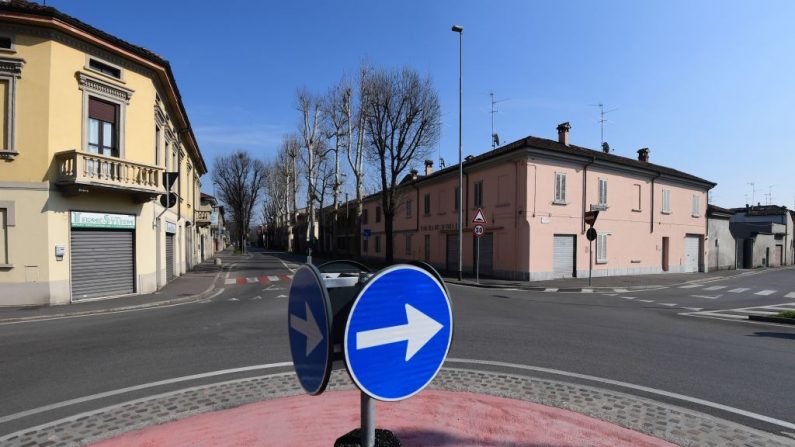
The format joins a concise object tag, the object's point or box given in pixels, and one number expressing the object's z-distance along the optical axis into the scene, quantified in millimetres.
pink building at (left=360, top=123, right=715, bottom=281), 21266
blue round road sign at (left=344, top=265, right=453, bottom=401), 1459
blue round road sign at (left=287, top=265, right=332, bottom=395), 1515
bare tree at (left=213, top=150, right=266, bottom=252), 58438
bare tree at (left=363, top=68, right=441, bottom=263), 25625
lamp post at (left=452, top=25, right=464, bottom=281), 20641
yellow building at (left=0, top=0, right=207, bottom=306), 11844
